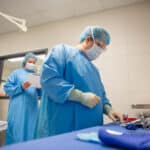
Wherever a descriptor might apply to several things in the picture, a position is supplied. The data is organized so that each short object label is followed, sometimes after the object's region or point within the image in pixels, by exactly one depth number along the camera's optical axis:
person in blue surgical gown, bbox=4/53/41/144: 2.61
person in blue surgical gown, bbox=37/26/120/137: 1.42
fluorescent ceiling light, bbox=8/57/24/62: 3.98
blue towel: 0.69
